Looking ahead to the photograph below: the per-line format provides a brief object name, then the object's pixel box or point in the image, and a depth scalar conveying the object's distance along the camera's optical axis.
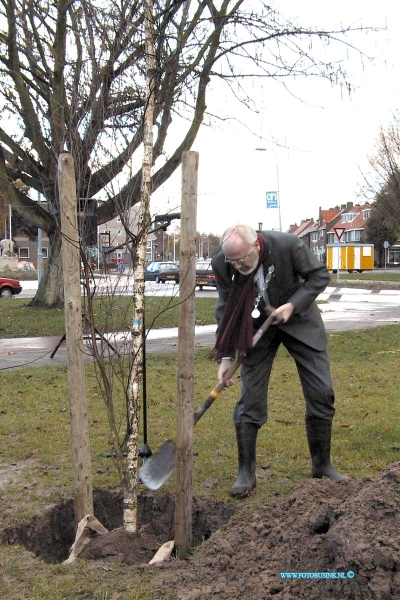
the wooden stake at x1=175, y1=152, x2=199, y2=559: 3.65
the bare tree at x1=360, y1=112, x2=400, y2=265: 37.38
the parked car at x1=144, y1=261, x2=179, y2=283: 36.78
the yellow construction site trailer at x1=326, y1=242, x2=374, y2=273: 59.69
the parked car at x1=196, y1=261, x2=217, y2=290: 32.14
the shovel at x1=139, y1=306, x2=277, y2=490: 4.08
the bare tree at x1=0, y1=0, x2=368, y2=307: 3.88
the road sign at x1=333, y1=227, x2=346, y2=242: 35.88
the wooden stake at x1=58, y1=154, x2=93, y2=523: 3.87
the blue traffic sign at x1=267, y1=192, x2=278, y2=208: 25.19
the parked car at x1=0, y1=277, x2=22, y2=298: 27.98
